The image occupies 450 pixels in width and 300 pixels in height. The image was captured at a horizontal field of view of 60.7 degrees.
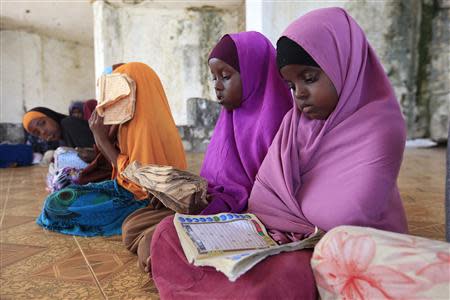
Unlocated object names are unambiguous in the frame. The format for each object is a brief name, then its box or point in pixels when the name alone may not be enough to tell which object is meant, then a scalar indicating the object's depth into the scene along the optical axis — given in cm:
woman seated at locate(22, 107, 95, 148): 340
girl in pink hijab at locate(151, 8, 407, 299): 110
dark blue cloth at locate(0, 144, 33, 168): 553
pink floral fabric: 75
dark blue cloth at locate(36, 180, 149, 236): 209
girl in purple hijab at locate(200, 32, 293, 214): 158
